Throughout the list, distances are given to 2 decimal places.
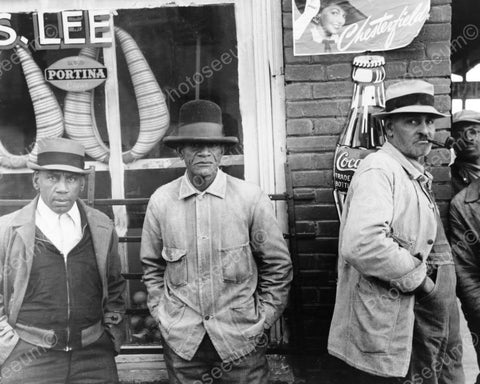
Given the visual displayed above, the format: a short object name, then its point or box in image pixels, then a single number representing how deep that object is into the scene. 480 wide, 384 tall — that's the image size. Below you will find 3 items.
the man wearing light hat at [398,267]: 2.41
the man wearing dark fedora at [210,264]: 2.72
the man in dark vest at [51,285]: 2.81
